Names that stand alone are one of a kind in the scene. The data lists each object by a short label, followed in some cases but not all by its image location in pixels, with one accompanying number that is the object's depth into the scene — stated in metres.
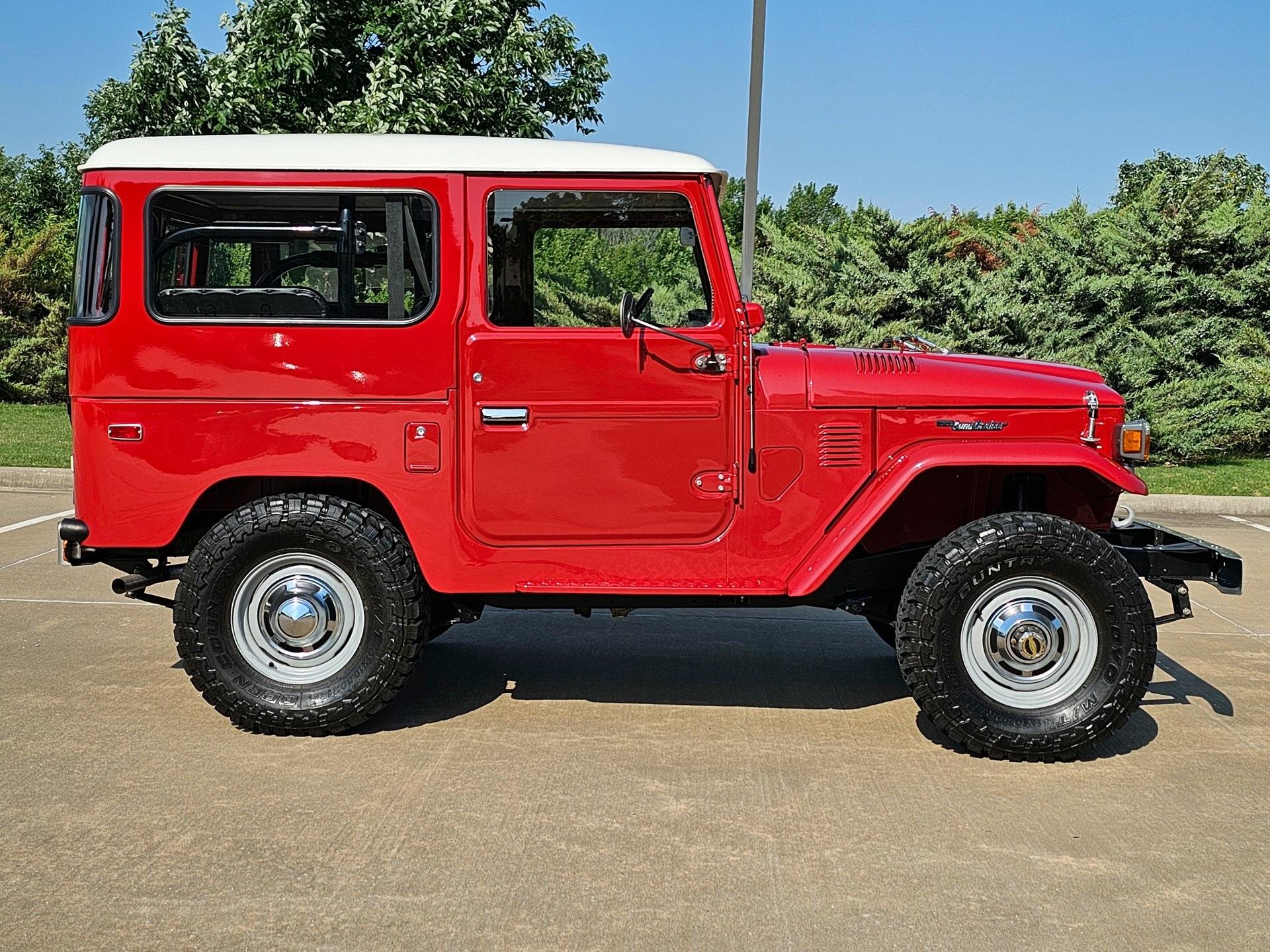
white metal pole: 11.16
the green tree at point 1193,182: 19.05
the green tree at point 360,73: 12.20
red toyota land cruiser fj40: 4.99
